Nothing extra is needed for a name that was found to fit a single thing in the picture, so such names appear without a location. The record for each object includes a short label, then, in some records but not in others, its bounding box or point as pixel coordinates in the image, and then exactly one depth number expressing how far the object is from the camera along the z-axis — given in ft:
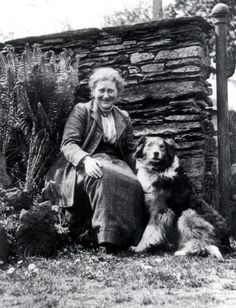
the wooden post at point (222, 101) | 23.02
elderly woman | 17.42
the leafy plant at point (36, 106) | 20.10
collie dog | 17.29
